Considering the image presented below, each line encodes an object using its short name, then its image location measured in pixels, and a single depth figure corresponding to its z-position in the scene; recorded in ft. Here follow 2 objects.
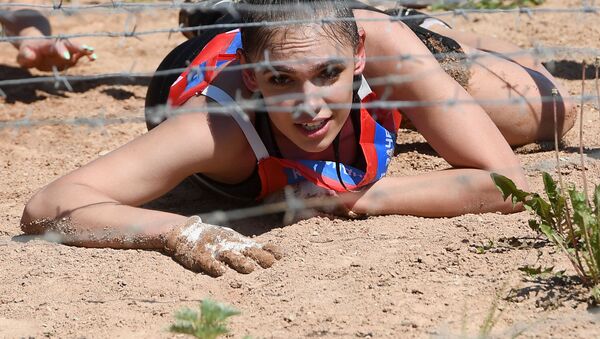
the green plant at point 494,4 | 35.14
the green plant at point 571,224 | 15.84
